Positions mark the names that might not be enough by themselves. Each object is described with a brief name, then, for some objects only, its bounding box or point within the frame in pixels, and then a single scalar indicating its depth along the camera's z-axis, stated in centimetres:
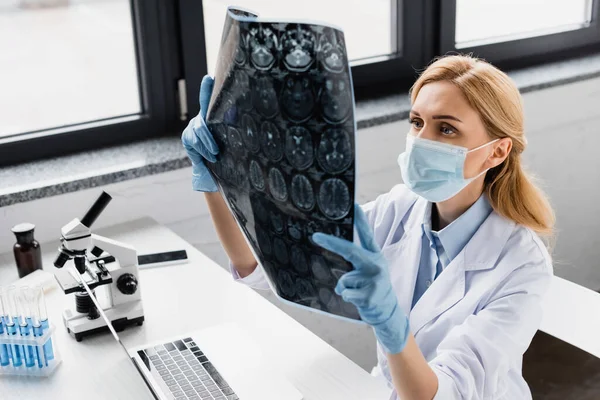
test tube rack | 139
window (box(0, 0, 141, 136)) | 211
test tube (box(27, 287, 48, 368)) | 139
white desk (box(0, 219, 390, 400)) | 138
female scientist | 134
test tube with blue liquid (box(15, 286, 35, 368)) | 139
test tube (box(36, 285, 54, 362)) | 140
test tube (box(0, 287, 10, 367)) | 140
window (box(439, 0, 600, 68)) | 287
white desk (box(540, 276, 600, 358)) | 159
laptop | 135
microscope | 151
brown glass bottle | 173
